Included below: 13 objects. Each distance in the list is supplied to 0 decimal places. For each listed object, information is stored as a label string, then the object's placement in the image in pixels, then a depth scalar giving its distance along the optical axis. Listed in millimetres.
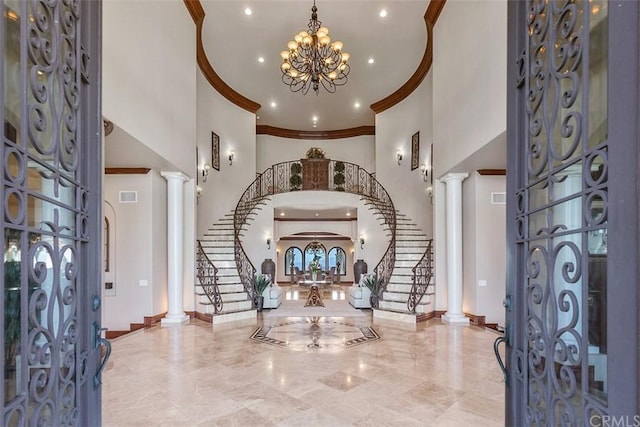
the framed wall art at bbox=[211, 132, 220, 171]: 11590
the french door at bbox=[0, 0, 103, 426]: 1266
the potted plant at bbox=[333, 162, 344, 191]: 15781
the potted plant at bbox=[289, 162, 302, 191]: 15656
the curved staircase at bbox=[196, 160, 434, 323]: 8547
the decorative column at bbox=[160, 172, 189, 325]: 7961
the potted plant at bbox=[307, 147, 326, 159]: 15750
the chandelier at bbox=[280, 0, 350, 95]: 7653
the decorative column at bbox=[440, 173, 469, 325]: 8133
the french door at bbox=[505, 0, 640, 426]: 1066
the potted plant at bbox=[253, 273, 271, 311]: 9641
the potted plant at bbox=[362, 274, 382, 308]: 9539
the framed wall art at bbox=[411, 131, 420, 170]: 11617
